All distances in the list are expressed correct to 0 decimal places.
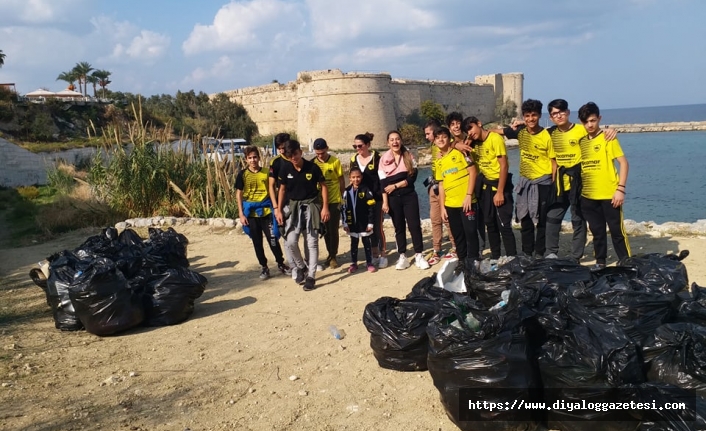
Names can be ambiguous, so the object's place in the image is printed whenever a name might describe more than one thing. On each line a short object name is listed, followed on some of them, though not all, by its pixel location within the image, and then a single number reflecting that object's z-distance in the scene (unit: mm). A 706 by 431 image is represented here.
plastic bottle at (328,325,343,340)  3977
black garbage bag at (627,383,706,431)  2213
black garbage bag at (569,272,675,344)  2912
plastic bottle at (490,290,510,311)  2957
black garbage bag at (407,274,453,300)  3525
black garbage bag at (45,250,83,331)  4301
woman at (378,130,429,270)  5625
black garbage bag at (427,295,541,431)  2473
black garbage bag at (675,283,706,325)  2984
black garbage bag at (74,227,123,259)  5371
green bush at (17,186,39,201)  14659
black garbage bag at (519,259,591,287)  3600
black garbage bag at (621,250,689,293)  3250
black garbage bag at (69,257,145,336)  4113
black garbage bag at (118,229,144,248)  6125
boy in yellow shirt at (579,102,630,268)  4586
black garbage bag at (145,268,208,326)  4445
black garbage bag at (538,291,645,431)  2422
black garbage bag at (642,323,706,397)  2479
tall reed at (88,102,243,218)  9742
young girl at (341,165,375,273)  5824
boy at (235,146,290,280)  5699
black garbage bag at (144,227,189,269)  5562
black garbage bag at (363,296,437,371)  3164
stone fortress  40188
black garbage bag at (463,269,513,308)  3738
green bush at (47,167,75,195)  11962
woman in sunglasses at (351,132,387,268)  5914
